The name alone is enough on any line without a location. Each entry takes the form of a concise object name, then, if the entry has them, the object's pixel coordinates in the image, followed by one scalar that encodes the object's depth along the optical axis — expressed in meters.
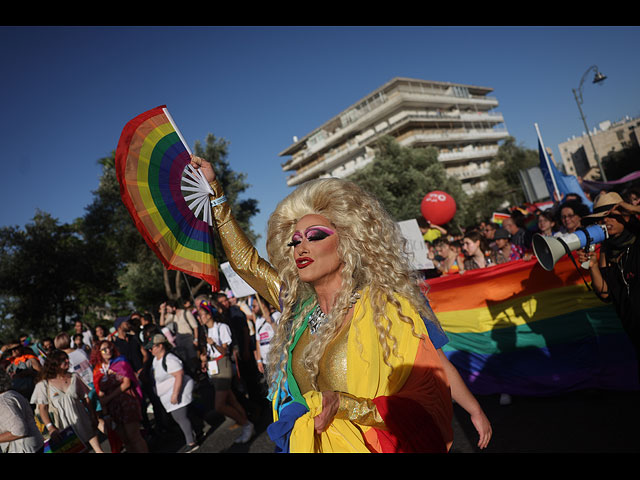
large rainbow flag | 4.23
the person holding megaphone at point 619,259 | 2.94
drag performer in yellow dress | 1.33
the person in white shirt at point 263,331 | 6.43
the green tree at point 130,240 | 22.12
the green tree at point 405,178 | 25.72
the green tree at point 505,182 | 36.66
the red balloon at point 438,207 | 10.04
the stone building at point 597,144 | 63.38
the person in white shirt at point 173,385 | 5.30
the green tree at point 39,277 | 21.19
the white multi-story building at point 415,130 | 48.94
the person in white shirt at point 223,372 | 5.50
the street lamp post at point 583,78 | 18.03
